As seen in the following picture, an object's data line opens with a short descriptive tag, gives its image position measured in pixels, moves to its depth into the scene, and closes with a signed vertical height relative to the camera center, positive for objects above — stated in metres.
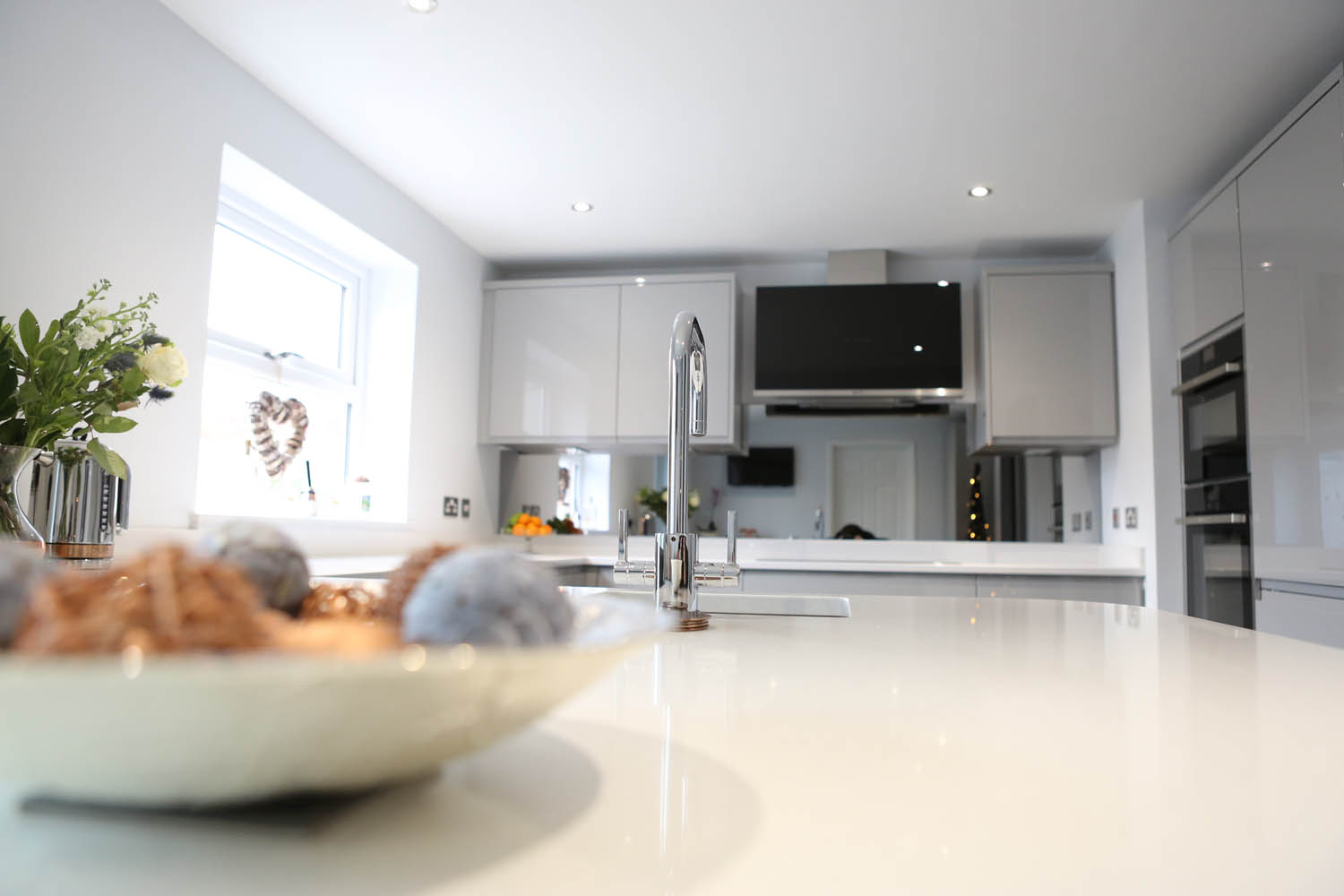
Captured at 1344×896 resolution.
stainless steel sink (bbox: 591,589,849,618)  1.36 -0.13
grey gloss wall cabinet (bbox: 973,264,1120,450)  4.05 +0.78
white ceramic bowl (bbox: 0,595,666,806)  0.23 -0.06
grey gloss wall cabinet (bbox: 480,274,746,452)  4.31 +0.79
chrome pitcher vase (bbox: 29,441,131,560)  1.49 +0.02
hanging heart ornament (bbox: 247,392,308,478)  3.16 +0.32
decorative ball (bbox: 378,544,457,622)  0.36 -0.03
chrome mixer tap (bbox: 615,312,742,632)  1.16 +0.00
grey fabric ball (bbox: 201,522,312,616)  0.34 -0.02
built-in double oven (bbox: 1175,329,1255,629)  3.00 +0.16
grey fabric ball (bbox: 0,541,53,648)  0.25 -0.02
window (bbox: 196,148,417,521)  3.05 +0.63
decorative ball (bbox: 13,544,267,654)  0.24 -0.03
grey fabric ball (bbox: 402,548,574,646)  0.28 -0.03
